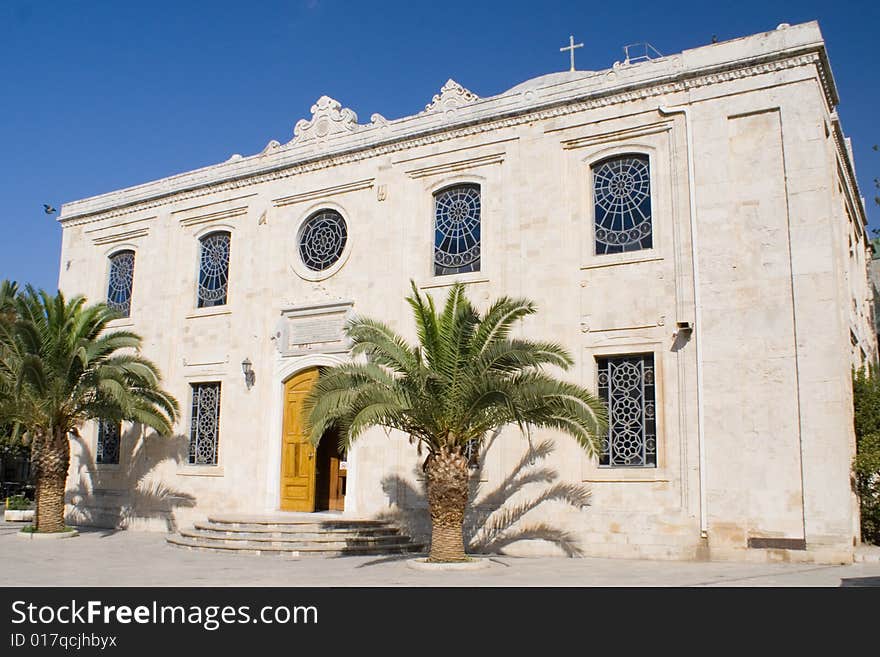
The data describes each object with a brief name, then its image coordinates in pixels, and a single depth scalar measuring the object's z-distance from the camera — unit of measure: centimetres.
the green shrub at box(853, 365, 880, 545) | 1265
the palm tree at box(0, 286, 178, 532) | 1572
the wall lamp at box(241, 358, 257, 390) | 1719
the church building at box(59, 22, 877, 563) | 1238
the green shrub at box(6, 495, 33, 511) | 2142
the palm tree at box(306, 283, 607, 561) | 1162
